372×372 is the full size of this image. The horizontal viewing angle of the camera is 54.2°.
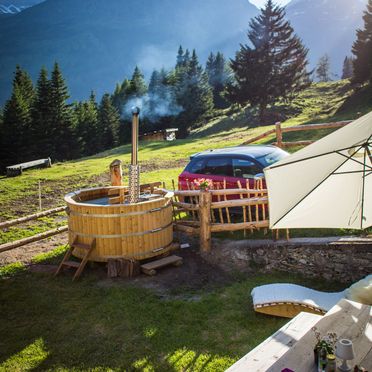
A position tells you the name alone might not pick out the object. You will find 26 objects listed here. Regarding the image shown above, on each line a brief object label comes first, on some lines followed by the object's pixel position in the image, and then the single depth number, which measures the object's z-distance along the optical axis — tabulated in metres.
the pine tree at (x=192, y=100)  52.31
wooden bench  23.50
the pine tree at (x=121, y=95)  64.19
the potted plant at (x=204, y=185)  8.37
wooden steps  7.82
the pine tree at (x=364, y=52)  39.88
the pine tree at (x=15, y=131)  46.91
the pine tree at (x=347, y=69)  87.28
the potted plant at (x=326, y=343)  2.94
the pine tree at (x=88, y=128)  56.17
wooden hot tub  7.86
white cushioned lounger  5.43
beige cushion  5.01
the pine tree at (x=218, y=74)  69.79
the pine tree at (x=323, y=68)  99.62
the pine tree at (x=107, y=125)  58.25
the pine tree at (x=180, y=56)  85.80
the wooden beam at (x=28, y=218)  8.50
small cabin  46.19
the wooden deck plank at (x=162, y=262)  7.86
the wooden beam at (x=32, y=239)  8.59
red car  9.68
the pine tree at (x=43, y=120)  48.56
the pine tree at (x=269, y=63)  41.25
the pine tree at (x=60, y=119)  50.09
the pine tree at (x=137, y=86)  61.28
